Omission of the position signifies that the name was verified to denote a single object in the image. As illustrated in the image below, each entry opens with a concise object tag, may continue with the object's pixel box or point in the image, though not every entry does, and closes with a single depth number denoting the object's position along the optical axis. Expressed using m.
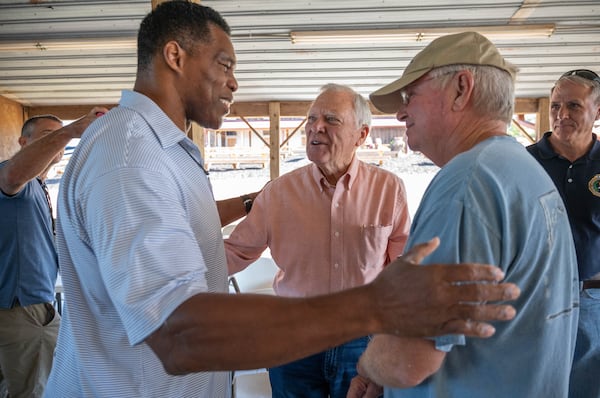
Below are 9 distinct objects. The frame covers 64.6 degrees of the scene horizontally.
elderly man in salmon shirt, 2.22
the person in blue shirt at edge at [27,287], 3.21
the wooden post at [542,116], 7.98
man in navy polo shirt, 2.42
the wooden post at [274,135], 7.80
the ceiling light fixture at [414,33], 5.14
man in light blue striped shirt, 0.82
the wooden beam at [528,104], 8.08
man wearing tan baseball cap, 1.00
